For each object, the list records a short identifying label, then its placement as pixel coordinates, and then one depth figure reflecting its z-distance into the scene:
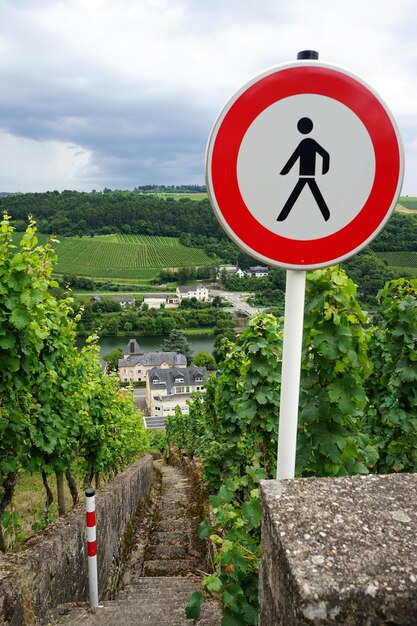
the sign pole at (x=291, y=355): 1.71
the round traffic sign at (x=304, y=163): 1.50
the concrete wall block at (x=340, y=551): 1.13
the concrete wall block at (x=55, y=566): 2.98
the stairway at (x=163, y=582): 3.45
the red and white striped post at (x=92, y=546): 3.68
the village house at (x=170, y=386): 64.00
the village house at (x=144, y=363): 71.56
